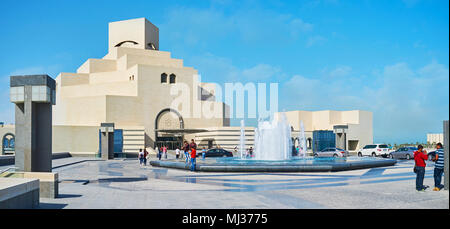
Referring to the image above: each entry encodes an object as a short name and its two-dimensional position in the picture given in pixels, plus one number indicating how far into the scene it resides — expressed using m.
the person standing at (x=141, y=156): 27.77
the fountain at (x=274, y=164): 19.36
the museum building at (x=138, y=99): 52.50
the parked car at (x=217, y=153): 33.59
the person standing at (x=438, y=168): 12.09
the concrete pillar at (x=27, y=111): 12.98
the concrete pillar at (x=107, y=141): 36.97
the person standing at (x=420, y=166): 11.91
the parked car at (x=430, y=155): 30.00
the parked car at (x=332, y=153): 33.76
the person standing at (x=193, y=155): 19.92
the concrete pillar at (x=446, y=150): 11.66
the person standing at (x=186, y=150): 21.88
